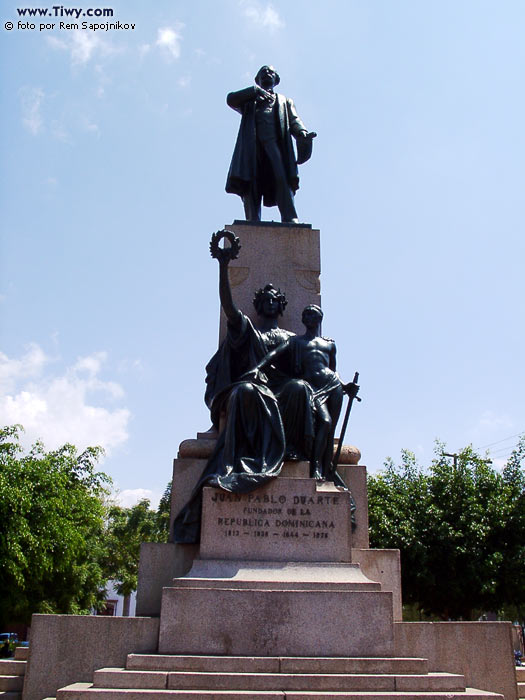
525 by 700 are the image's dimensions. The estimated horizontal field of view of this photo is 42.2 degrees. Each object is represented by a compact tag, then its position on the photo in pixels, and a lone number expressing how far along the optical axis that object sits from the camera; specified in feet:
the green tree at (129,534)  161.89
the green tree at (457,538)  79.00
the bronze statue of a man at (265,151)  40.47
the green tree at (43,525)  72.95
